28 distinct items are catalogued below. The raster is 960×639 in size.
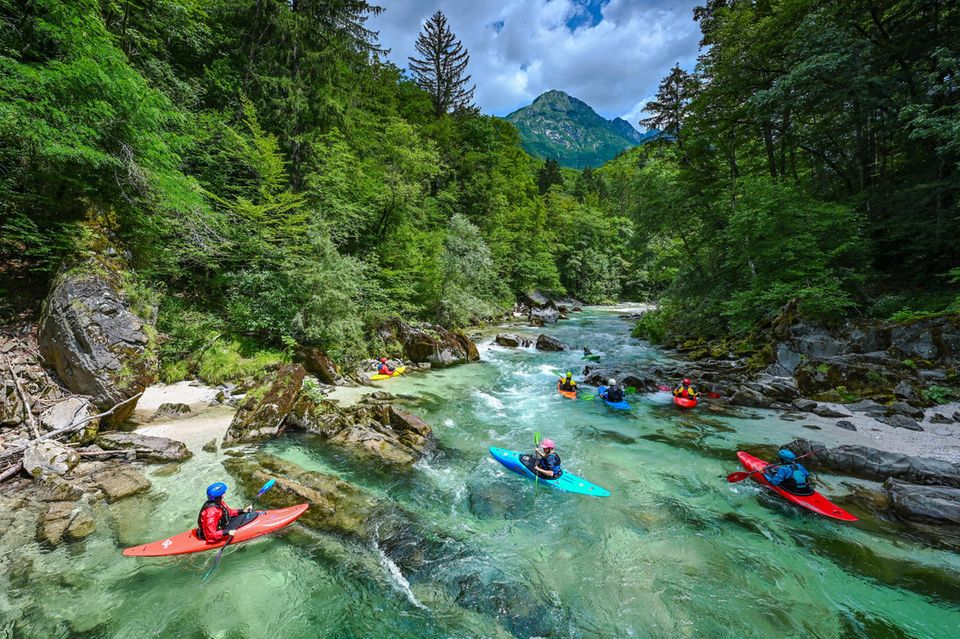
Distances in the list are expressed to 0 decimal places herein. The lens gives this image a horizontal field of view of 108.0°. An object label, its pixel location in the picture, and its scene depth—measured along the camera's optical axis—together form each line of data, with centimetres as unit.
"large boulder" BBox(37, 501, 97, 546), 471
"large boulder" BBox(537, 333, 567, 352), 1972
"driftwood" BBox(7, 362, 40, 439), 624
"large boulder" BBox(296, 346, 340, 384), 1198
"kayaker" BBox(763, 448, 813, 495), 601
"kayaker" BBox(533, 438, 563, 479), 686
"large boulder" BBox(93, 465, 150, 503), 568
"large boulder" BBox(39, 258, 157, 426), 749
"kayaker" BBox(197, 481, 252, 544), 473
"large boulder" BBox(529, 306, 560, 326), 2953
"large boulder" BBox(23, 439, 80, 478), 566
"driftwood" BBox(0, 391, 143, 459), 569
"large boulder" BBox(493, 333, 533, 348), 2052
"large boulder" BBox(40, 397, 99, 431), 660
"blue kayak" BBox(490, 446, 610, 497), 662
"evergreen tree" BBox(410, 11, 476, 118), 3500
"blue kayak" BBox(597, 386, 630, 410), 1094
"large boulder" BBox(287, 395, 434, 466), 784
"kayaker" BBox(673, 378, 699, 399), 1092
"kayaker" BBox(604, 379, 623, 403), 1121
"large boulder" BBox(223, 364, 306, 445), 791
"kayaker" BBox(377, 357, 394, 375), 1345
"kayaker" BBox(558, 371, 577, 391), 1245
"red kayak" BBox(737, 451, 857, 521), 558
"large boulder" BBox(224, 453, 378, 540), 552
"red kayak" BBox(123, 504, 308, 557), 455
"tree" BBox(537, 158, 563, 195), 5569
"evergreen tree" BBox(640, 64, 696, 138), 2007
